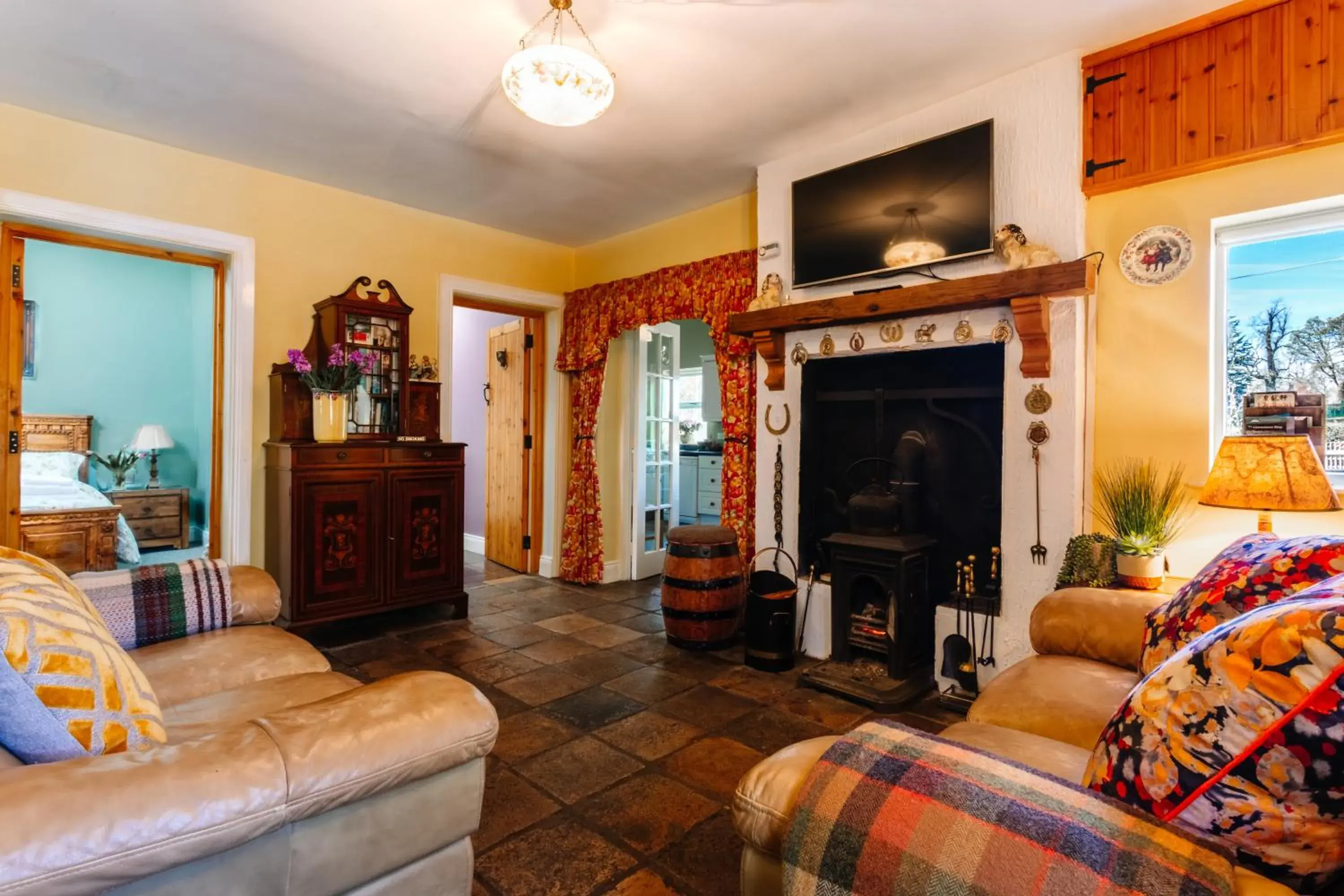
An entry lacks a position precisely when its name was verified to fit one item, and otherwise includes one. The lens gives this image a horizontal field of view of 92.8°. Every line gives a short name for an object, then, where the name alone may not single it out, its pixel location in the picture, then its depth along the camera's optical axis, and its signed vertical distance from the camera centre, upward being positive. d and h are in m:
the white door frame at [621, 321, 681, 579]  4.78 +0.15
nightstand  4.99 -0.57
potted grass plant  2.14 -0.22
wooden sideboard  3.30 -0.45
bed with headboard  3.77 -0.45
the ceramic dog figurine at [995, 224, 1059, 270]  2.42 +0.76
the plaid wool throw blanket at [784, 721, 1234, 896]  0.66 -0.43
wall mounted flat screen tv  2.65 +1.08
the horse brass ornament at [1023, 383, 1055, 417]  2.49 +0.19
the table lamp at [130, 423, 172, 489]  5.21 +0.04
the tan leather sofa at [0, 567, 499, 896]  0.72 -0.47
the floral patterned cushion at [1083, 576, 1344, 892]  0.66 -0.32
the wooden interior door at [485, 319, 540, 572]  5.06 +0.01
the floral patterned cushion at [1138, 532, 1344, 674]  1.28 -0.28
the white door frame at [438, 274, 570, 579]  4.84 +0.08
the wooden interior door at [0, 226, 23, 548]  2.99 +0.31
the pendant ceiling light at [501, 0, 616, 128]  1.98 +1.16
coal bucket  3.00 -0.82
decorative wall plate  2.31 +0.72
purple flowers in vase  3.36 +0.40
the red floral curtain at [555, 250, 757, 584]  3.67 +0.60
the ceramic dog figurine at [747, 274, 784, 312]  3.30 +0.79
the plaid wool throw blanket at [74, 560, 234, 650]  1.80 -0.46
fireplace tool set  2.62 -0.80
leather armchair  0.94 -0.58
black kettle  2.77 -0.27
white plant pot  2.11 -0.40
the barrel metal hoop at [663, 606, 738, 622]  3.22 -0.85
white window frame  2.14 +0.76
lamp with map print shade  1.79 -0.07
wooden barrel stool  3.23 -0.72
